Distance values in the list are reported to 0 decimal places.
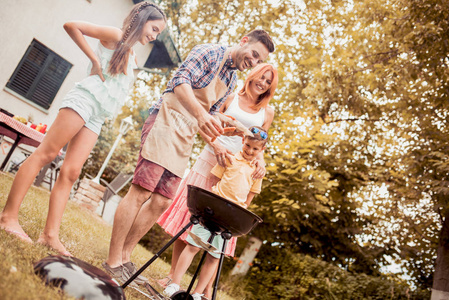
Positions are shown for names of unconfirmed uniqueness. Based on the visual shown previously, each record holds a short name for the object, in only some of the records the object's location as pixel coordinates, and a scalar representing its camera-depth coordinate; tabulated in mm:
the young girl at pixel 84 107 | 2395
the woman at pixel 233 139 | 3197
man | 2506
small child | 2924
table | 5988
